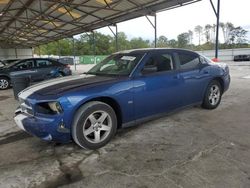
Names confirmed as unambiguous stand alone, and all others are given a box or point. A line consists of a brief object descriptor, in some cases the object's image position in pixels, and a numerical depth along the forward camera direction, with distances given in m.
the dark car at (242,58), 23.50
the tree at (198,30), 56.71
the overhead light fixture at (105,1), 7.85
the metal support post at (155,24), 8.77
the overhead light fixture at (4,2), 8.82
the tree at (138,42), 60.66
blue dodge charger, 2.57
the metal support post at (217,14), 7.13
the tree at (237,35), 45.98
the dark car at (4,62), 10.39
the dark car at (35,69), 8.37
